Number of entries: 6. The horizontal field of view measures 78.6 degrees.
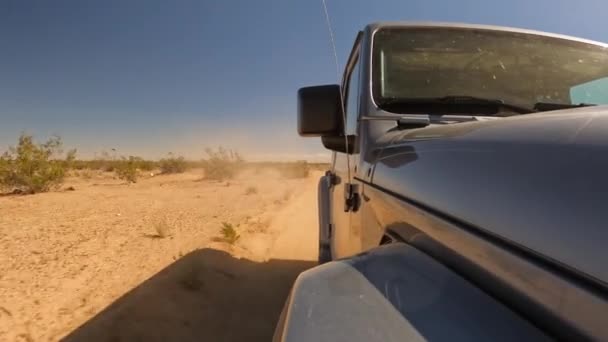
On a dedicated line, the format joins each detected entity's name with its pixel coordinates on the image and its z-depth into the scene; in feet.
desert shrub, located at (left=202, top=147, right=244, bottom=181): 64.47
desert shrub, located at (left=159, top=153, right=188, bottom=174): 74.64
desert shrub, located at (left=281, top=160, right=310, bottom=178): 80.53
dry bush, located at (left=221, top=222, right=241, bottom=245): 18.13
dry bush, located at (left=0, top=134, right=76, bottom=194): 33.27
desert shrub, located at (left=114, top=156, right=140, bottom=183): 50.16
